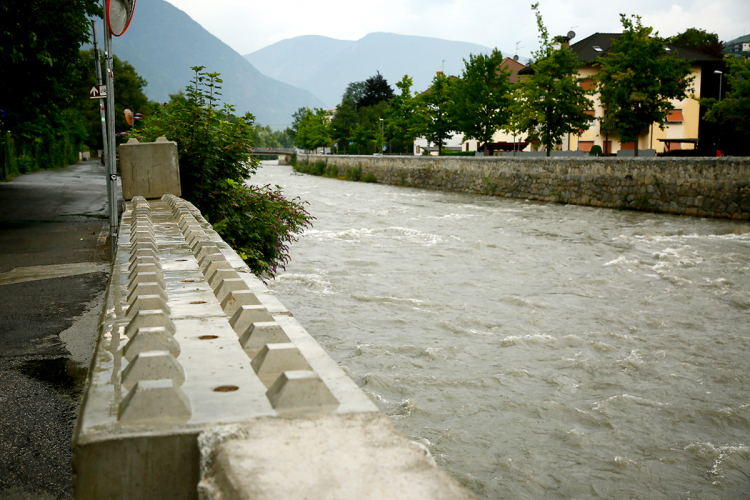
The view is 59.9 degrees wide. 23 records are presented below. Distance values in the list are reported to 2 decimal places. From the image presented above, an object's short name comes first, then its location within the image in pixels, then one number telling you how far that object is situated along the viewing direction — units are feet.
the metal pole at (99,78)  29.53
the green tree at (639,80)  109.09
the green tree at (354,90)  509.35
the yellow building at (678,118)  178.81
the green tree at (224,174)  30.57
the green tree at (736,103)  118.01
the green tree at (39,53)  47.47
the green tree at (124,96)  197.07
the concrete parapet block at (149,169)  26.14
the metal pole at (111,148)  27.61
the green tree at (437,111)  185.98
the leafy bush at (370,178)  162.65
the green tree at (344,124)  302.66
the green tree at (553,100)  117.60
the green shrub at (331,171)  193.98
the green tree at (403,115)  212.52
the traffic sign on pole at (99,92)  28.60
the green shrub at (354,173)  172.86
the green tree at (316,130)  343.67
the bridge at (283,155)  394.64
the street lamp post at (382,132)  235.81
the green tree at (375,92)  307.37
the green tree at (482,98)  159.74
